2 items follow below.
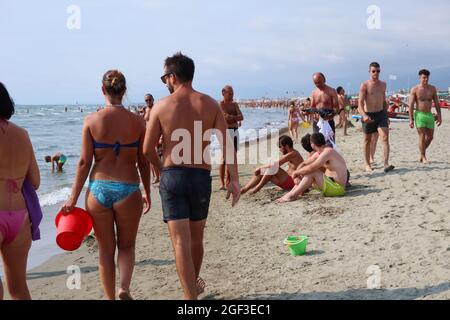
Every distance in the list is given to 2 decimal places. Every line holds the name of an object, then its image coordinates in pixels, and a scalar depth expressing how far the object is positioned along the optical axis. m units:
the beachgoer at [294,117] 19.36
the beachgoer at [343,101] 17.15
